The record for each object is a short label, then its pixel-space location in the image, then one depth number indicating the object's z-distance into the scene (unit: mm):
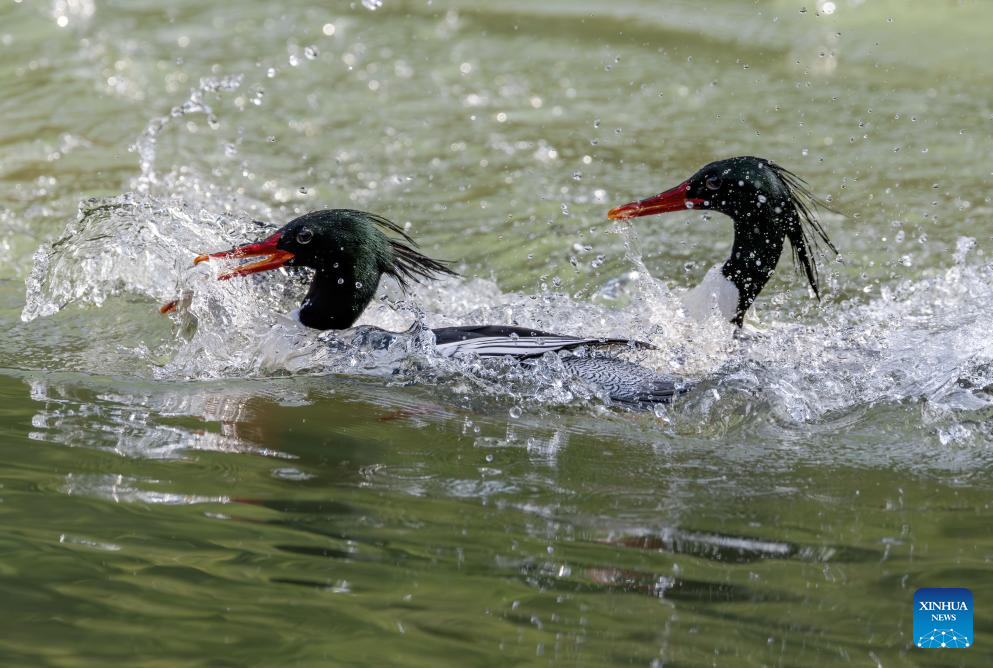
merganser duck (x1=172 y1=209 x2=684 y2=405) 10922
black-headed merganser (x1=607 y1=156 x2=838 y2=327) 12258
